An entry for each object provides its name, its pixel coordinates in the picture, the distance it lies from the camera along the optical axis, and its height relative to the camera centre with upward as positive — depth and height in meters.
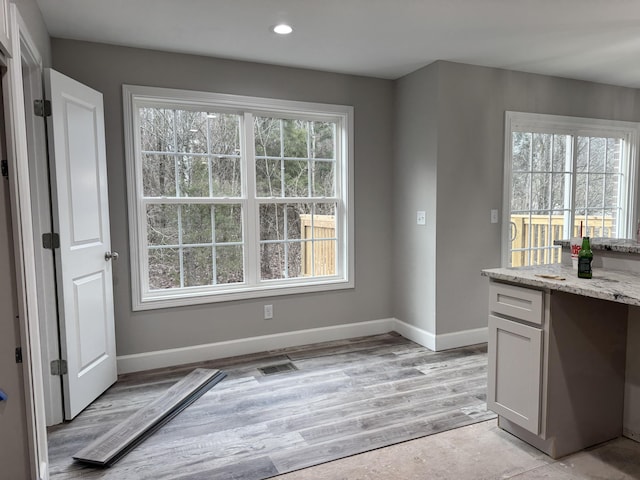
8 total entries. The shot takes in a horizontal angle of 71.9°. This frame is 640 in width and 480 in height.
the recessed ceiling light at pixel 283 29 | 2.89 +1.15
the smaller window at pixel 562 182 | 4.10 +0.17
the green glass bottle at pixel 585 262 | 2.24 -0.32
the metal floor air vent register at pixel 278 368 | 3.39 -1.30
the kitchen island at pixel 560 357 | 2.17 -0.82
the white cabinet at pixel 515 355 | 2.21 -0.82
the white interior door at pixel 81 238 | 2.58 -0.21
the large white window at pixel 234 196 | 3.45 +0.06
